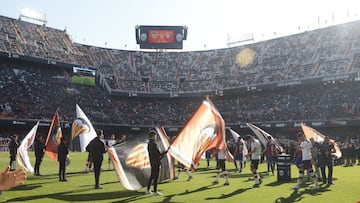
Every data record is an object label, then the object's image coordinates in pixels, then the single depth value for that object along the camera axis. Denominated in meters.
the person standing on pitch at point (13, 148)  19.59
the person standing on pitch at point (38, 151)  18.42
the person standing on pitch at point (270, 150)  21.30
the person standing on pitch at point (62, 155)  16.05
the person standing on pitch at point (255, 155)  15.62
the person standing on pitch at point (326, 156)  15.77
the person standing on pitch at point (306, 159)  14.75
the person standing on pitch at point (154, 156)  12.43
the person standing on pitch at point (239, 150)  22.84
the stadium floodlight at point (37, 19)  67.26
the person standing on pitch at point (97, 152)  14.06
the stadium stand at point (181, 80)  49.25
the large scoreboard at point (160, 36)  70.75
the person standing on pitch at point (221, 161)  16.14
